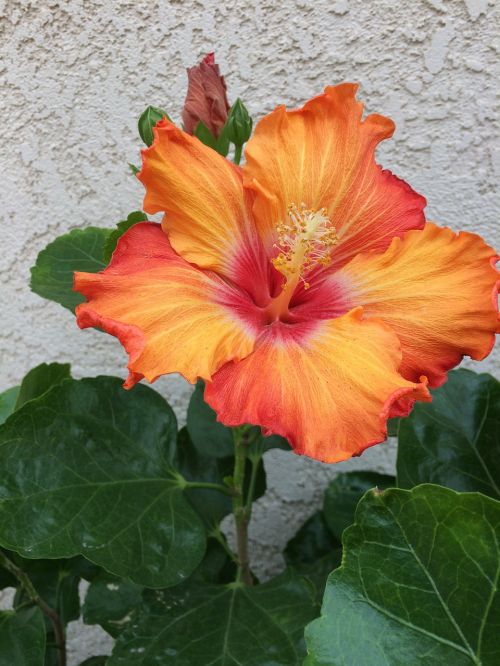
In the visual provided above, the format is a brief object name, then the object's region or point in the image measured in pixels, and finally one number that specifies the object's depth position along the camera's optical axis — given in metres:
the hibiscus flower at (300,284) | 0.24
